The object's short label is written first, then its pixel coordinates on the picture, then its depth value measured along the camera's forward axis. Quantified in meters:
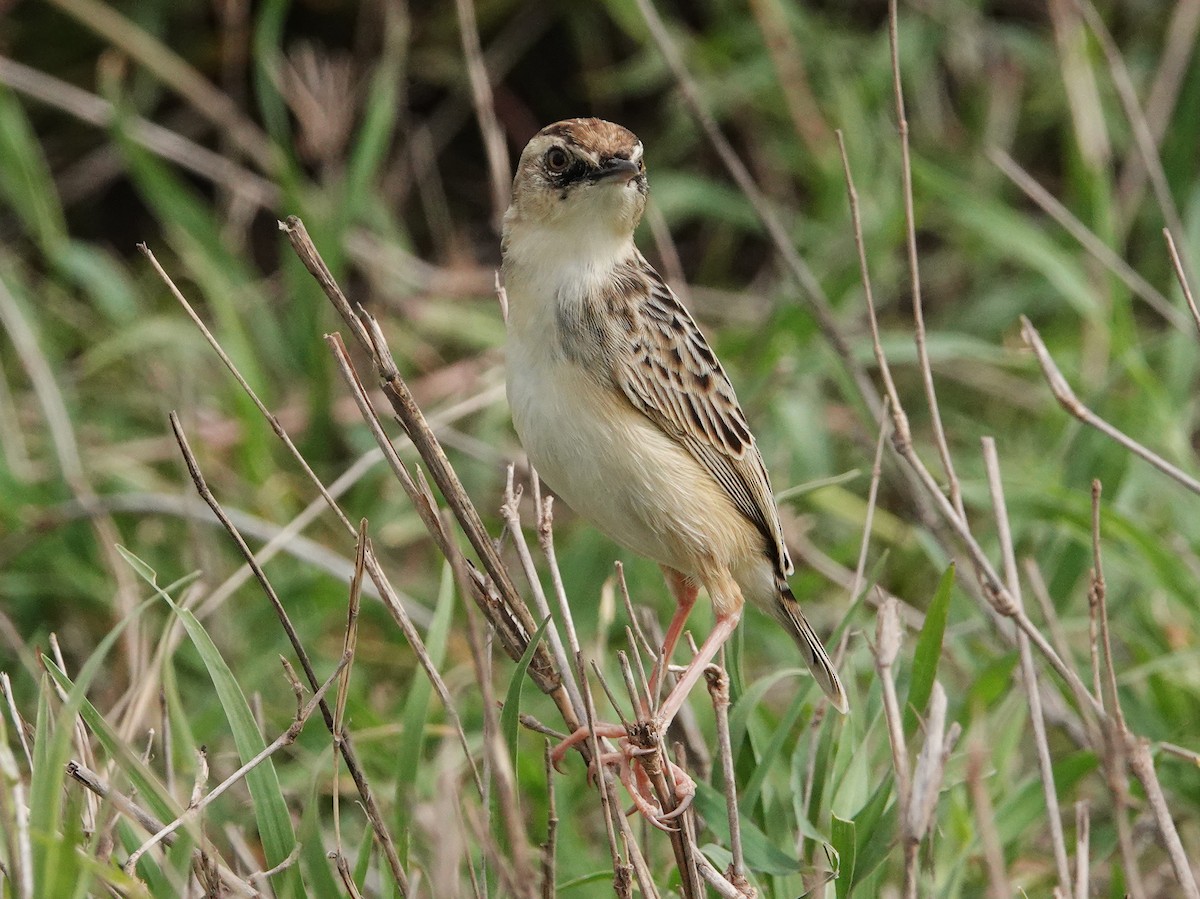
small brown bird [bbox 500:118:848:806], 6.96
